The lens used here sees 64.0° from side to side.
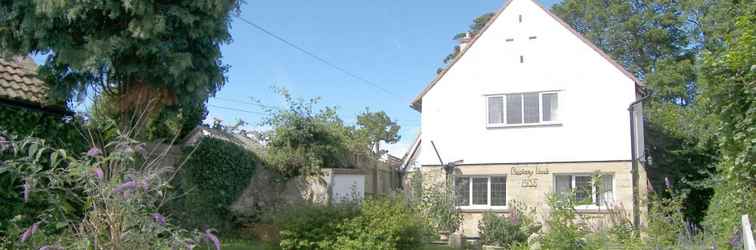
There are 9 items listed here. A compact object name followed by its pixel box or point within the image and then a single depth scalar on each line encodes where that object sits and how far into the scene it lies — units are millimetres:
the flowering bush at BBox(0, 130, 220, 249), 4844
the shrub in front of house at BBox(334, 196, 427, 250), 11383
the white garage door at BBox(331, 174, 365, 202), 19797
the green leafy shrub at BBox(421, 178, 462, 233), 17811
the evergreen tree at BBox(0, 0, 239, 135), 10602
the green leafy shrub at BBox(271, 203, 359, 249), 11852
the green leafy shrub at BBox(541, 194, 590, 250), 10773
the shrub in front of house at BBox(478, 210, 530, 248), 15859
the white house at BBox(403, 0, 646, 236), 17703
